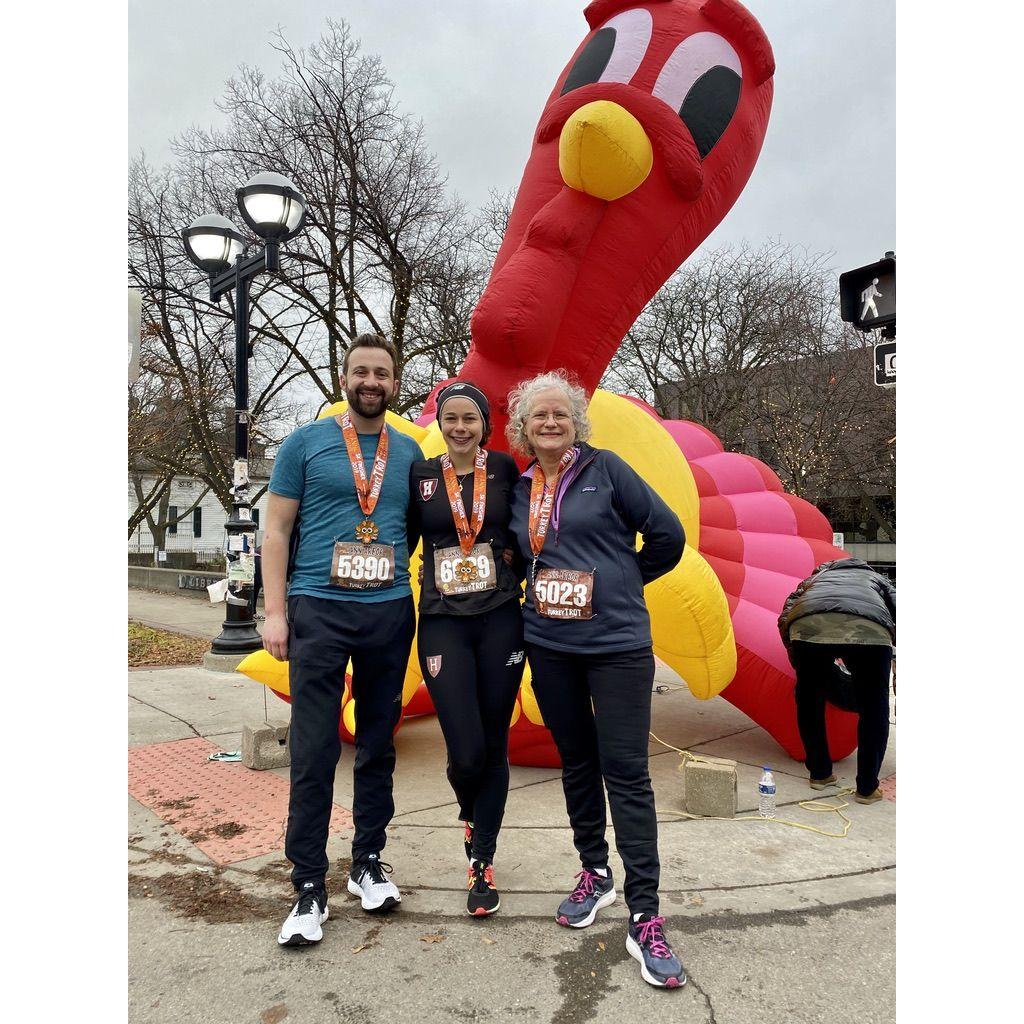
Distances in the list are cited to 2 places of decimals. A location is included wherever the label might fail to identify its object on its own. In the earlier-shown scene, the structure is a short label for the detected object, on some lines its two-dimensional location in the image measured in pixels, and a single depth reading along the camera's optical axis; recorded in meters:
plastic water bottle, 4.09
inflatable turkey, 4.12
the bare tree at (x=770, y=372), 20.41
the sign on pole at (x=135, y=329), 2.95
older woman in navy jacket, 2.72
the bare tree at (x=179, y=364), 16.61
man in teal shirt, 2.84
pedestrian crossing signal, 4.36
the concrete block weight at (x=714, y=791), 4.12
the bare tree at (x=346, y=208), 15.45
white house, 44.43
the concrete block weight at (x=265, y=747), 4.82
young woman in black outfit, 2.88
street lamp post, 9.02
